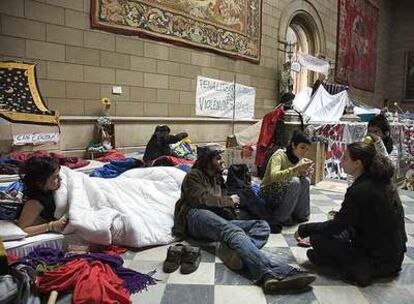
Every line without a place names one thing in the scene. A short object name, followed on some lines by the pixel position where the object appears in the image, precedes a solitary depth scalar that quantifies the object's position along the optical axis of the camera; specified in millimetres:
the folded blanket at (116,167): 3467
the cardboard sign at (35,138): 3418
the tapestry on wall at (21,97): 3404
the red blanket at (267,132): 4938
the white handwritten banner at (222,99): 5941
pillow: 2072
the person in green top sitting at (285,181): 2900
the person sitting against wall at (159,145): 4223
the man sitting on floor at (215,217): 2156
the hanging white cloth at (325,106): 6129
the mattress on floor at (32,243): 2062
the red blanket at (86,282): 1724
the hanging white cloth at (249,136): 5564
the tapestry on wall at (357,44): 9711
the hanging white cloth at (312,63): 7627
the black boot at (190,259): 2172
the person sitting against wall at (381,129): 3361
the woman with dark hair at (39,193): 2135
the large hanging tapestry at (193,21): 4551
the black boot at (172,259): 2178
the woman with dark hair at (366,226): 1985
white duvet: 2299
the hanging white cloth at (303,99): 6532
